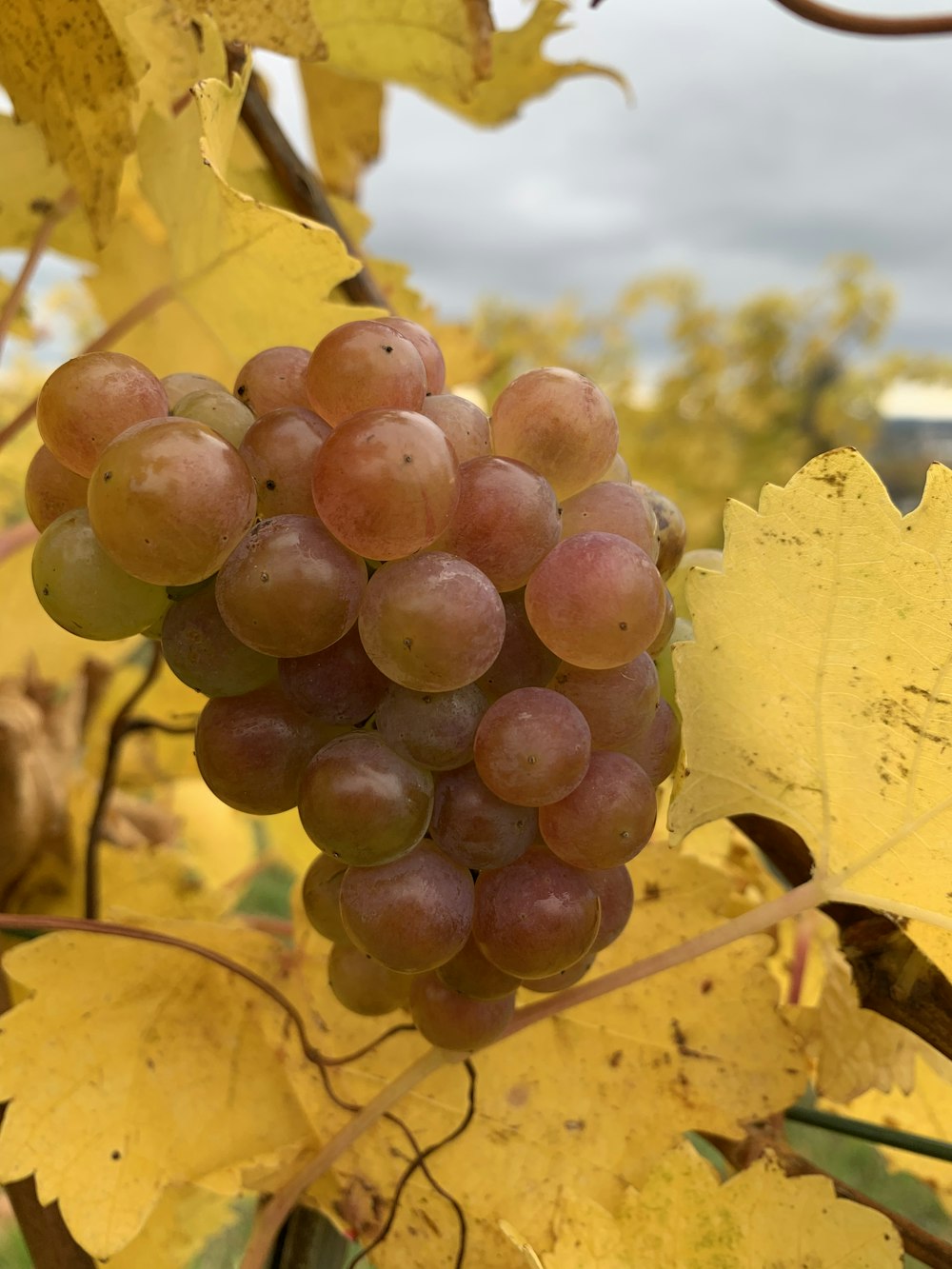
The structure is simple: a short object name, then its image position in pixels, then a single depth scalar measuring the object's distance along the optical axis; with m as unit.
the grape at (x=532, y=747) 0.27
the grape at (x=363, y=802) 0.27
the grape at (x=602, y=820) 0.28
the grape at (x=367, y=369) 0.28
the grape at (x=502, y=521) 0.27
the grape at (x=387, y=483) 0.25
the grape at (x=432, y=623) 0.25
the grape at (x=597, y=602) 0.27
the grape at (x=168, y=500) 0.25
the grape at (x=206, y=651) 0.28
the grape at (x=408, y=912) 0.28
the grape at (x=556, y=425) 0.29
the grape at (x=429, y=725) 0.28
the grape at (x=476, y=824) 0.29
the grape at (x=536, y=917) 0.28
